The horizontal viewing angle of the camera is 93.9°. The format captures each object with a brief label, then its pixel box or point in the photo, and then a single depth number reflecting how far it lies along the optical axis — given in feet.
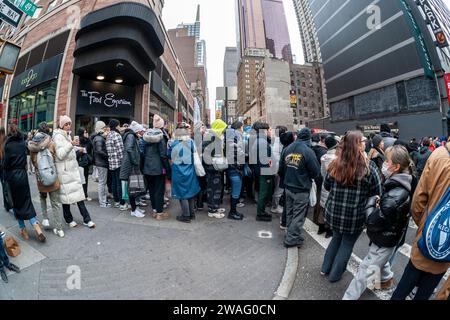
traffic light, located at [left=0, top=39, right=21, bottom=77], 13.75
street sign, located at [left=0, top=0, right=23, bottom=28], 15.26
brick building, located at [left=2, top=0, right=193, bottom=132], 38.58
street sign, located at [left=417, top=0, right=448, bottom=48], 63.57
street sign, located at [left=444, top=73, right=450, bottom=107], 41.75
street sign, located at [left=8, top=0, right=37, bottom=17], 15.98
